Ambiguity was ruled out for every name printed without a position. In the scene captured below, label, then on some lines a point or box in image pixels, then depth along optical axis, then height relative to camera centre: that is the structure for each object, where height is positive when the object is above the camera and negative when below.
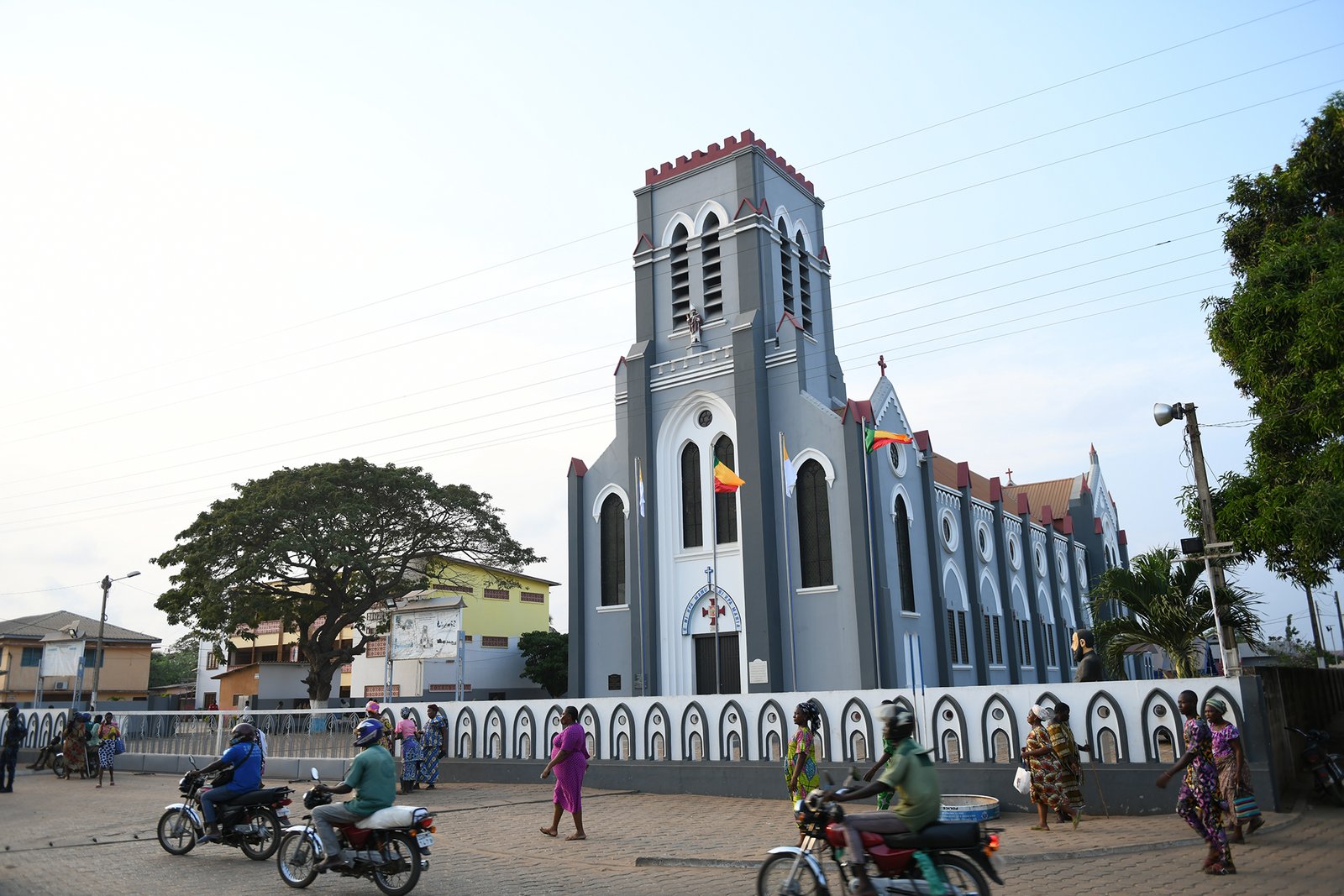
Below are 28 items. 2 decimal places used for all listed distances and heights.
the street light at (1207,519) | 14.29 +2.09
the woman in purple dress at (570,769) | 11.36 -1.03
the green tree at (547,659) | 43.66 +0.98
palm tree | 17.19 +0.96
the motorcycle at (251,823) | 10.28 -1.40
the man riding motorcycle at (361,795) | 8.28 -0.93
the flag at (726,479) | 25.25 +5.04
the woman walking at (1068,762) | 11.15 -1.10
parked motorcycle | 11.48 -1.30
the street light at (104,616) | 34.03 +2.72
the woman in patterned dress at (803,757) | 10.55 -0.90
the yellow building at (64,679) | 49.38 +1.77
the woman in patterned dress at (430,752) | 18.11 -1.25
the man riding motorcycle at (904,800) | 6.25 -0.83
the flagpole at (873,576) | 23.92 +2.35
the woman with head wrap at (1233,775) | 9.36 -1.09
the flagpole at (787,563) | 25.09 +2.88
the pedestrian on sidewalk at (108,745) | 22.26 -1.14
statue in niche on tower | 28.47 +10.18
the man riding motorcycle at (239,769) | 10.27 -0.84
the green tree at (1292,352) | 13.64 +4.49
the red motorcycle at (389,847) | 8.18 -1.35
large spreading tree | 31.88 +4.65
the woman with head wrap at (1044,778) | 11.07 -1.26
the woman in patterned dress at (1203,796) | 8.08 -1.15
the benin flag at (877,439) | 24.72 +5.86
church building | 25.12 +4.91
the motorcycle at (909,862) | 6.12 -1.21
